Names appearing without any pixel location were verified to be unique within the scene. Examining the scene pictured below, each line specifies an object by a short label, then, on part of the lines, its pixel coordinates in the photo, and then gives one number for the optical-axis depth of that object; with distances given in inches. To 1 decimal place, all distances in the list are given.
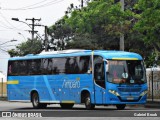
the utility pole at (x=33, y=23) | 2771.7
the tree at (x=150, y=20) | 1255.5
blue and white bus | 1037.2
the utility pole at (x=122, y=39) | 1355.8
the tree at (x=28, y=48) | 2684.5
